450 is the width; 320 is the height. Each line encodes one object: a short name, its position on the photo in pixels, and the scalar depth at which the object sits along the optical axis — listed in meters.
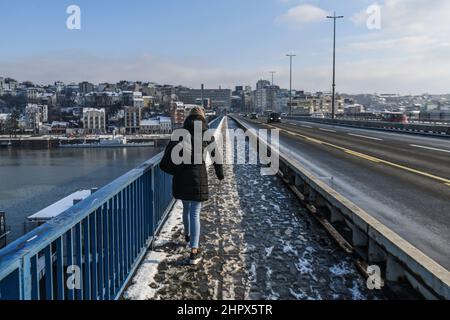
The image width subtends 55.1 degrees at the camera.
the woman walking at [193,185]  5.30
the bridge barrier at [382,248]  3.57
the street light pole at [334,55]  51.43
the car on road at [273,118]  60.44
